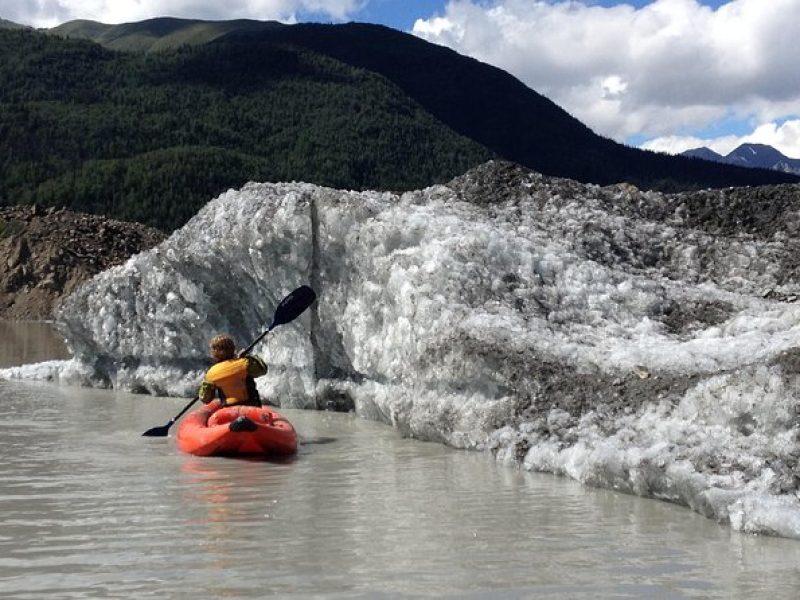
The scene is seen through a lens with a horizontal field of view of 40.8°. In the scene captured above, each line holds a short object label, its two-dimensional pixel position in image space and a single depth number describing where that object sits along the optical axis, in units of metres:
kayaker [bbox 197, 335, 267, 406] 10.85
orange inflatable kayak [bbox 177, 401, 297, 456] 9.90
